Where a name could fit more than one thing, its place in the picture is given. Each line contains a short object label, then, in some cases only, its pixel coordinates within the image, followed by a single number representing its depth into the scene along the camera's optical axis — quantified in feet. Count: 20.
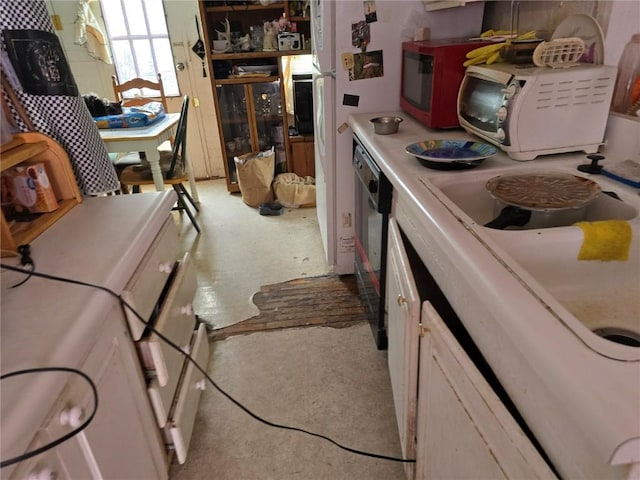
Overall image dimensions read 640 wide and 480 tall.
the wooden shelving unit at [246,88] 11.46
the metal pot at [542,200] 3.08
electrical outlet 12.03
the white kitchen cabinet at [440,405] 2.02
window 12.44
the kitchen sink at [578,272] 2.55
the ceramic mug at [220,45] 11.49
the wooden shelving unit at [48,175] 3.38
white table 8.60
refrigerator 6.40
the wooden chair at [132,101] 10.45
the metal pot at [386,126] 5.56
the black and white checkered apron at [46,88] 3.65
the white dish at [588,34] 4.19
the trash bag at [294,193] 11.47
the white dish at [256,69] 11.78
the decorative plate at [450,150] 3.99
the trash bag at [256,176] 11.37
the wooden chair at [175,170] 9.68
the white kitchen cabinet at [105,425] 2.35
